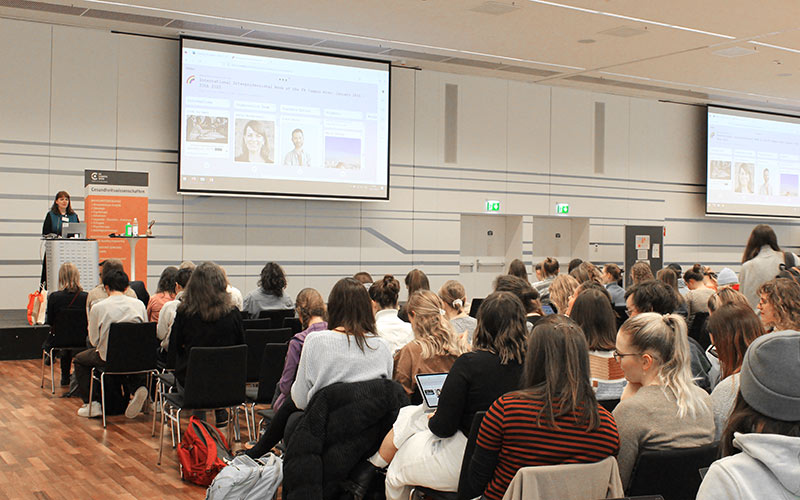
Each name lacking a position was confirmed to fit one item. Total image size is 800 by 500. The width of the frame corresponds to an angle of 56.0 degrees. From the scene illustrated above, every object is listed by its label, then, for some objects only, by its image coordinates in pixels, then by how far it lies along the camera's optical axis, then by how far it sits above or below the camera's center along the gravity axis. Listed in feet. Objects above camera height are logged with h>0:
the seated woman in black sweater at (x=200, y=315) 17.87 -1.99
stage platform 31.83 -4.75
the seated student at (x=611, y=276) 28.37 -1.47
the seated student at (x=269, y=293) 24.89 -2.06
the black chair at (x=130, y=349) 20.58 -3.30
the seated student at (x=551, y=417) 8.29 -1.99
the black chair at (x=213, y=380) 16.98 -3.41
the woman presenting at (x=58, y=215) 32.14 +0.62
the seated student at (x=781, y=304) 13.71 -1.15
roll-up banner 31.30 +0.94
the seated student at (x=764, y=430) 4.92 -1.30
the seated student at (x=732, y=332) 10.97 -1.35
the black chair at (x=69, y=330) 24.31 -3.27
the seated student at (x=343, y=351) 12.02 -1.89
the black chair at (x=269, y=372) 18.33 -3.43
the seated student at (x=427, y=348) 13.44 -2.02
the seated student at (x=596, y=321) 14.34 -1.60
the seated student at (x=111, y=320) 21.26 -2.57
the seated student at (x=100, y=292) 22.39 -1.94
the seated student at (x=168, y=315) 21.04 -2.35
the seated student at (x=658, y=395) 8.91 -1.91
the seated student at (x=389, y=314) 17.24 -1.94
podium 29.48 -1.06
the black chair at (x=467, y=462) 9.42 -2.87
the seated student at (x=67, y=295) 24.99 -2.20
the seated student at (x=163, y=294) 23.71 -2.04
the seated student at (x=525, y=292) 18.72 -1.37
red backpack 16.19 -4.86
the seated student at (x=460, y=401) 10.24 -2.24
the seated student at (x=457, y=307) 17.71 -1.76
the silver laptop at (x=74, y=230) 30.63 -0.03
